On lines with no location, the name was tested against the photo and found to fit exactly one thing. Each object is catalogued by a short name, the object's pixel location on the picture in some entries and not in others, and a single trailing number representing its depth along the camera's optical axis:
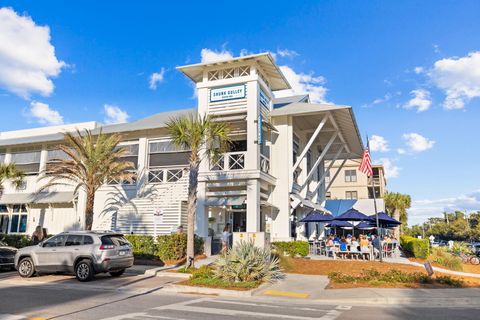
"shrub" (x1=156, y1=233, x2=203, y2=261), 18.11
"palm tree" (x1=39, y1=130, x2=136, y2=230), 19.39
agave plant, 12.51
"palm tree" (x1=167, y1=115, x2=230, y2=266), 15.35
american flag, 20.70
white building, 21.45
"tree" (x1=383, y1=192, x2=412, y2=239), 54.08
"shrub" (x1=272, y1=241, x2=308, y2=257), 19.75
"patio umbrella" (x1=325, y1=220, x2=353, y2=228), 23.20
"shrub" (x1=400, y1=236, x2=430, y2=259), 22.34
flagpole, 18.52
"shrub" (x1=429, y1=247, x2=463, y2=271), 21.16
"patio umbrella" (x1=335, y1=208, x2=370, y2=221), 21.20
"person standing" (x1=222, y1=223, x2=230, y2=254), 19.23
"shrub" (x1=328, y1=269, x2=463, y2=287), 12.46
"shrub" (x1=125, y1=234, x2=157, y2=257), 18.45
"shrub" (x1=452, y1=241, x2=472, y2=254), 29.21
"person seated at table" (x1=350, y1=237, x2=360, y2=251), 20.66
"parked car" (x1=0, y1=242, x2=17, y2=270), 15.70
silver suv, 13.18
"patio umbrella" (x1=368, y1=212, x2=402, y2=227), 21.57
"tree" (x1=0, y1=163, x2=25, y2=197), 25.42
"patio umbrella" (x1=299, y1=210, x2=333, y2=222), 22.89
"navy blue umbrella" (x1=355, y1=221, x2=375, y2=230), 24.23
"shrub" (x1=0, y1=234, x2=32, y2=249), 23.12
